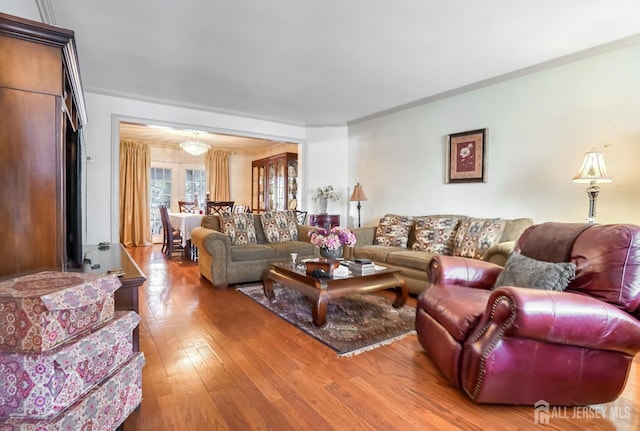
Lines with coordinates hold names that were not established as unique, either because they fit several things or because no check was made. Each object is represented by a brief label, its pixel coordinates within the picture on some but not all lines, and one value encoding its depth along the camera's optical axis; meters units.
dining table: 5.81
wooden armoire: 1.33
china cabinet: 6.75
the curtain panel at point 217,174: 8.17
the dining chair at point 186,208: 7.06
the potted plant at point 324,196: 6.04
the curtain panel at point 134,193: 7.24
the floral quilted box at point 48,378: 1.04
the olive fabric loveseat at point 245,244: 3.85
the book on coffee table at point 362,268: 2.92
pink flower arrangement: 2.94
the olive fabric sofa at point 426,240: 3.41
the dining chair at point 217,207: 6.16
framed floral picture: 3.99
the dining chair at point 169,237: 5.81
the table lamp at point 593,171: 2.71
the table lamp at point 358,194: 5.26
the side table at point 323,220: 5.88
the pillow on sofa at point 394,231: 4.29
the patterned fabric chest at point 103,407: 1.04
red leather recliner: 1.57
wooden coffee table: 2.62
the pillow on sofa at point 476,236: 3.44
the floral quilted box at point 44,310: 1.04
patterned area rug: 2.43
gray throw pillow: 1.86
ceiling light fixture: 6.09
